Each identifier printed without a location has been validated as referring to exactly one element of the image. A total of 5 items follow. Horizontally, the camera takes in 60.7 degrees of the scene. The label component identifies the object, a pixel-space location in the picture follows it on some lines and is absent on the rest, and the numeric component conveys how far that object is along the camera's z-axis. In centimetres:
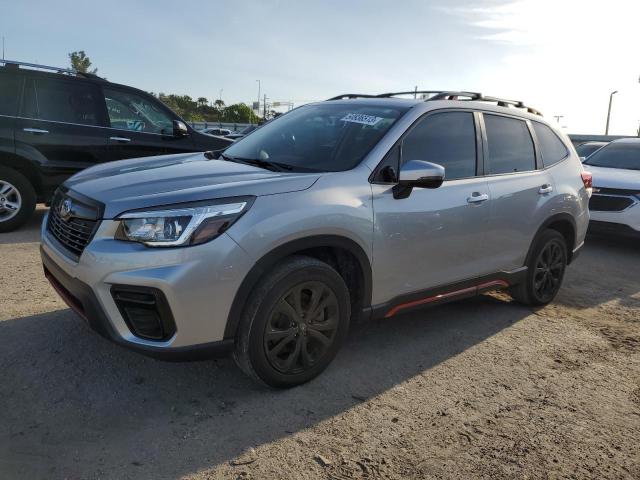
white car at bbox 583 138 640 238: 766
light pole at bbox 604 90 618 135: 5201
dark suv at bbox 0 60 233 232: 639
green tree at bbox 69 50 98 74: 5300
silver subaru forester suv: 271
